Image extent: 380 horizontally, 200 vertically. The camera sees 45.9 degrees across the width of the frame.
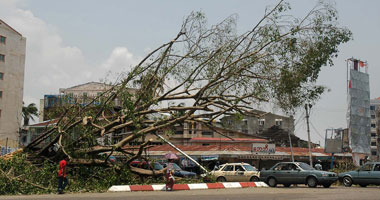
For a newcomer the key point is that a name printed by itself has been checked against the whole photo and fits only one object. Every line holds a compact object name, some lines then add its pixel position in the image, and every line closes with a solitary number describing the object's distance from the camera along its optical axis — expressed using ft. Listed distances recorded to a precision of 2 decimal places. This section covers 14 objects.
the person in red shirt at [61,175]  55.88
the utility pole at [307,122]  118.15
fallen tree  69.72
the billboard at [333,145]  138.62
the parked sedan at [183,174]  96.89
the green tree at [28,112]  211.61
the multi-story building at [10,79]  179.11
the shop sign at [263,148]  135.23
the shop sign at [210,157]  141.79
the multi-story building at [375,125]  362.33
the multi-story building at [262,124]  269.03
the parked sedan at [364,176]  78.95
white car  93.04
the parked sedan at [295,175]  73.77
